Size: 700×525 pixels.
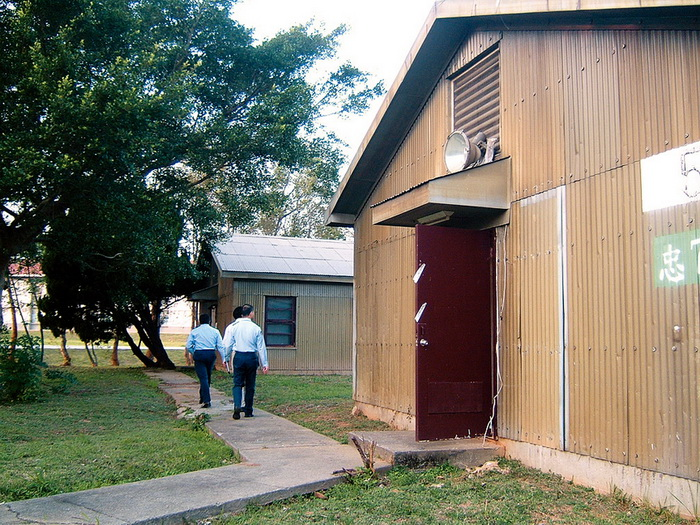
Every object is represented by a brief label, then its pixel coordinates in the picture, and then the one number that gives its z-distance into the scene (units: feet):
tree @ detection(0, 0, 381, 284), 40.24
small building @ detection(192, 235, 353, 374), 69.72
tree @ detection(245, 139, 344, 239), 142.51
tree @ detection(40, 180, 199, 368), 49.21
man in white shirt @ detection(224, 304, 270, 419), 33.32
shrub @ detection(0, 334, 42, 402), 39.93
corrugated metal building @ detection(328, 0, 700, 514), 16.81
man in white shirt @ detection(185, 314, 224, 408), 38.06
